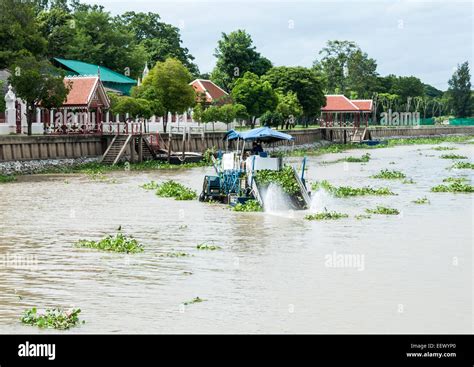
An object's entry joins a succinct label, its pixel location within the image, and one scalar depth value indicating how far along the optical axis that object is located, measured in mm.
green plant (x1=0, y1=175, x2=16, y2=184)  46312
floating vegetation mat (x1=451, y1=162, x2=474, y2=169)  59466
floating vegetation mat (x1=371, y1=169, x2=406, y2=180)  49550
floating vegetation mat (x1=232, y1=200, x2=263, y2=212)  31312
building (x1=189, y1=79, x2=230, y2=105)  84125
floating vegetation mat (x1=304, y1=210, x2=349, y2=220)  29091
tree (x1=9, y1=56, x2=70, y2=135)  53784
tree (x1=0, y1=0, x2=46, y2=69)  61625
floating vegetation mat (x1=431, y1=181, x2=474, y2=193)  40406
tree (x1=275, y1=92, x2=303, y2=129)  93500
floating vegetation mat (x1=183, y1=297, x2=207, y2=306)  16523
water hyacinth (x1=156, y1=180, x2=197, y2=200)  36562
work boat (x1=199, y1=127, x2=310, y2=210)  31641
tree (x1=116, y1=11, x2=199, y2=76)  114750
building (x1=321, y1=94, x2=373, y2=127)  120250
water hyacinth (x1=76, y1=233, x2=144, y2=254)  22766
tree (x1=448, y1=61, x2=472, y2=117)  177250
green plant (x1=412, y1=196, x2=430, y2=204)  35128
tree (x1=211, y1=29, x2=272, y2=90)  102375
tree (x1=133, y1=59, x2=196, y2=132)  69750
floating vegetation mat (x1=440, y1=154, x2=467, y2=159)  72625
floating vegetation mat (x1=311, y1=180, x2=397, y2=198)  38344
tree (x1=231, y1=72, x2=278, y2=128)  86812
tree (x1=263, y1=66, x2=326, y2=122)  103688
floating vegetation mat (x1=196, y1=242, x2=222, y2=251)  23094
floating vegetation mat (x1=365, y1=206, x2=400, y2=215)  31062
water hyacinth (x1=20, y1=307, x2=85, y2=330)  14703
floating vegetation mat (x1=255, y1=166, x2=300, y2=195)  31500
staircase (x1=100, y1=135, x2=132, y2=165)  58688
